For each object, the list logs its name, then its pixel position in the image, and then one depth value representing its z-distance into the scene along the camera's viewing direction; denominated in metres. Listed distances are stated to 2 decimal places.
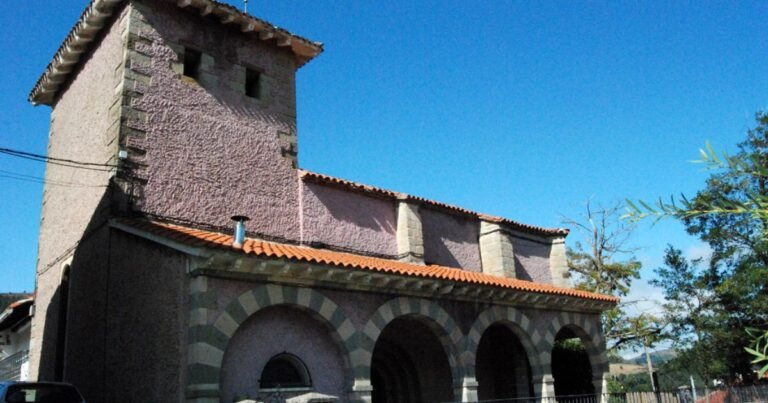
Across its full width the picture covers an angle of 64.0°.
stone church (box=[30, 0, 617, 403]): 9.07
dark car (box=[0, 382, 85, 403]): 8.25
